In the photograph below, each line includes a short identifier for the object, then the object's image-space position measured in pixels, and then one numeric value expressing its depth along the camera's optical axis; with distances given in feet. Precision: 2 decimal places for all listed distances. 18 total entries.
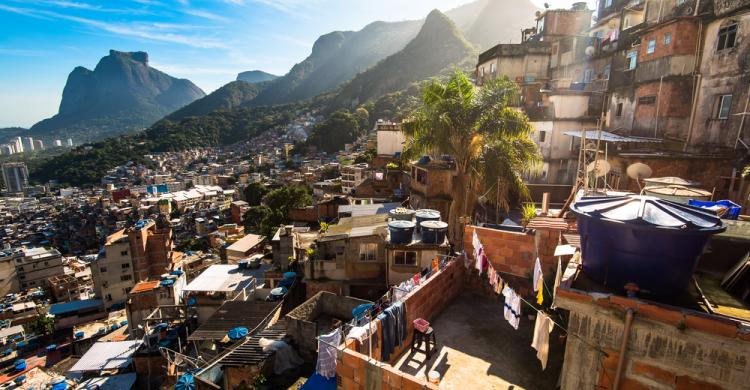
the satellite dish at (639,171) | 48.39
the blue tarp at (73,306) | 139.13
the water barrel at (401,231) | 48.06
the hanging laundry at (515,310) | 23.35
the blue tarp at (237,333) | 53.47
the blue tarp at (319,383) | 23.30
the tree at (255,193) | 255.47
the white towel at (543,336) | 20.36
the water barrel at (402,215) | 55.06
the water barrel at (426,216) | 50.19
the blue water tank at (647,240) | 14.94
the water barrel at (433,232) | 46.80
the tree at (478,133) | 51.52
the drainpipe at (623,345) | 15.15
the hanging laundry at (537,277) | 24.30
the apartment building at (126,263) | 141.69
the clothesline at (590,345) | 16.38
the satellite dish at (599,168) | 47.54
